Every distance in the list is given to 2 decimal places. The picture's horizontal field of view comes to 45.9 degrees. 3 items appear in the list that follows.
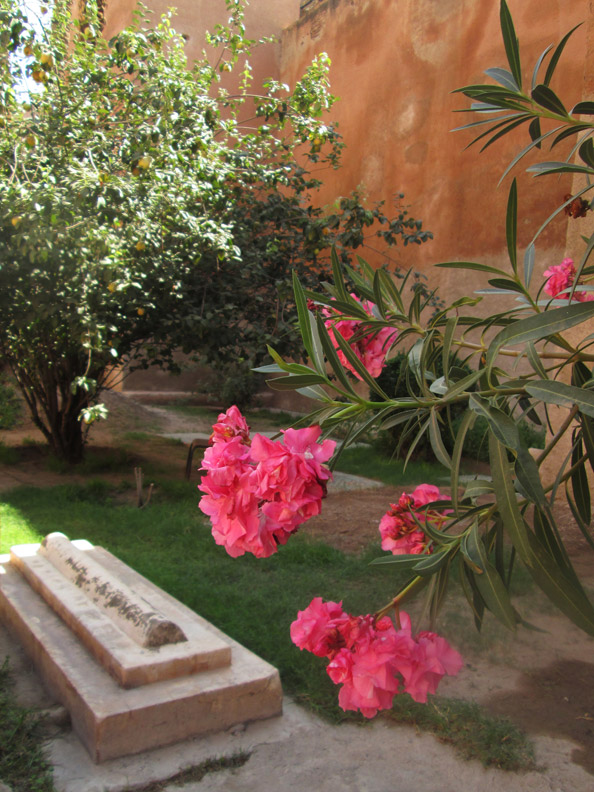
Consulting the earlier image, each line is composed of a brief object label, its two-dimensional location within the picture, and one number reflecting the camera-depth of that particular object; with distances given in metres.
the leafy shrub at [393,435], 8.03
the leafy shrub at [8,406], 9.66
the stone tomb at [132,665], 2.57
